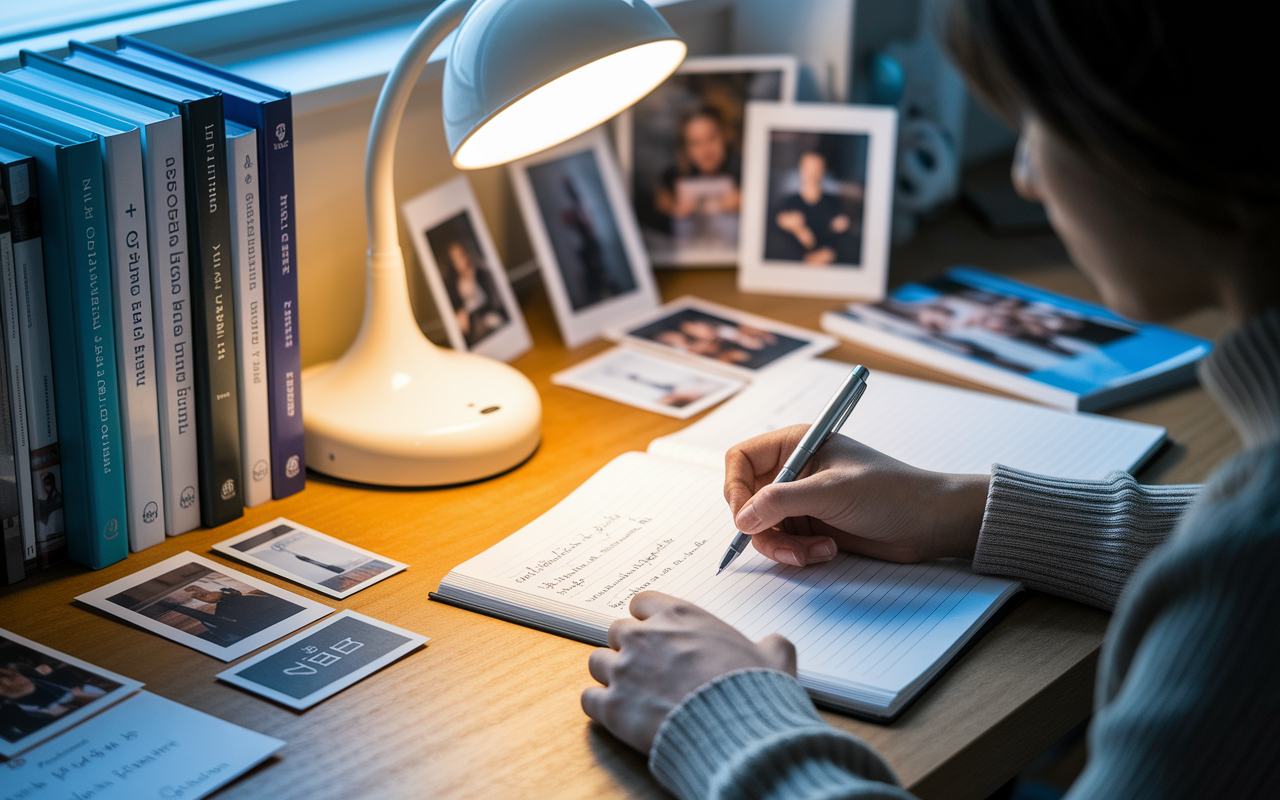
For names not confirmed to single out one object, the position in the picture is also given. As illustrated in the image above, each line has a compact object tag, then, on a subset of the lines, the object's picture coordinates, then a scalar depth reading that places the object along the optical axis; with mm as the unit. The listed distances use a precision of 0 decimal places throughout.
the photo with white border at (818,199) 1547
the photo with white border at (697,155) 1596
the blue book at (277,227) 975
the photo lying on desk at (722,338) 1361
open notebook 821
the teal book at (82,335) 854
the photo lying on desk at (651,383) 1262
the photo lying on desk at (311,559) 933
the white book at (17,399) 854
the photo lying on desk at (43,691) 736
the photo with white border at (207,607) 854
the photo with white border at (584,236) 1408
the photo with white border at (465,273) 1284
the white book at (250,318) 966
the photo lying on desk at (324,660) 797
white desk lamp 905
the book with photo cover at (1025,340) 1290
